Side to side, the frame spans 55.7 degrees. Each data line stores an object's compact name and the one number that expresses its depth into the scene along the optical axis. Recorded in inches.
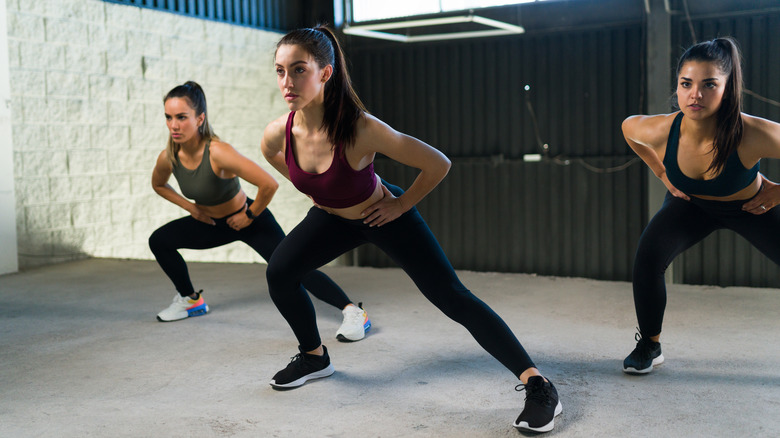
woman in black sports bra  107.2
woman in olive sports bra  149.1
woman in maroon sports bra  98.5
